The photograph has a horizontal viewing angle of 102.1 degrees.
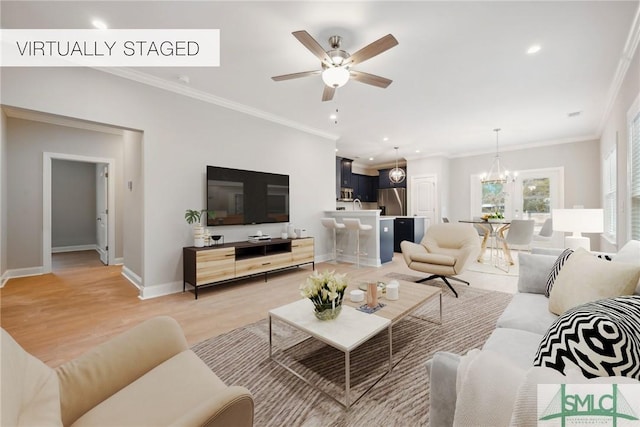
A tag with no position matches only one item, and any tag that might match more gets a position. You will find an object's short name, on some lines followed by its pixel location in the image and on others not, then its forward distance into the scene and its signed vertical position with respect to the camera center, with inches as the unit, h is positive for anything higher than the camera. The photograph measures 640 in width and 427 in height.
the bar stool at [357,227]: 185.9 -9.9
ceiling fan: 80.8 +53.2
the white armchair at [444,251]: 129.8 -20.5
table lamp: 106.0 -4.0
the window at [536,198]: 244.5 +14.2
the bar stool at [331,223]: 196.2 -7.5
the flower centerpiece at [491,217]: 209.9 -3.3
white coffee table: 57.0 -27.9
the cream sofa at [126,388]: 30.0 -25.0
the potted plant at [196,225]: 137.4 -6.1
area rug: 55.3 -42.5
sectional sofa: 24.5 -18.3
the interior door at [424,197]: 290.8 +18.9
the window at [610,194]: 150.6 +12.0
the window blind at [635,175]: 101.0 +15.3
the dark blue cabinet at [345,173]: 295.2 +46.9
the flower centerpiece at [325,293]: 64.1 -19.8
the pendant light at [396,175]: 269.0 +39.8
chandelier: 257.2 +39.2
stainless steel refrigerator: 319.9 +15.7
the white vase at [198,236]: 138.2 -12.0
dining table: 195.7 -13.6
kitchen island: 200.1 -21.1
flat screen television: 148.6 +10.9
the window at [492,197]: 269.0 +16.8
